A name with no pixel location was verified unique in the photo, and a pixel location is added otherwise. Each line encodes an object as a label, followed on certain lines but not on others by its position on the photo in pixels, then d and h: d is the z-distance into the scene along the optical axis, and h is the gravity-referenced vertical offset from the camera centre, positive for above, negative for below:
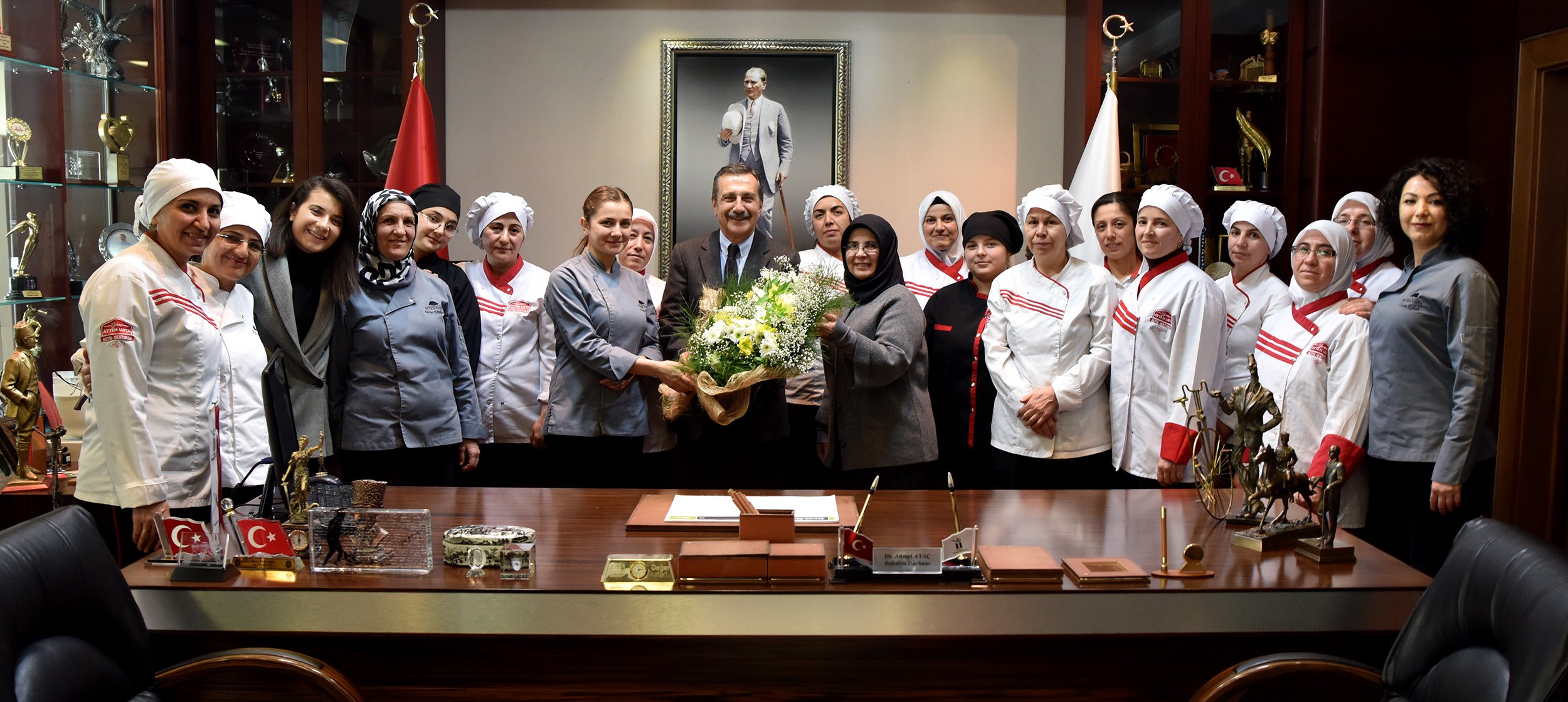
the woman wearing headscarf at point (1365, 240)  4.16 +0.25
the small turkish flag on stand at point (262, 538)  2.22 -0.53
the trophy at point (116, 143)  4.86 +0.64
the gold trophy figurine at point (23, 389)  3.47 -0.35
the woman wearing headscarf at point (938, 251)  4.60 +0.20
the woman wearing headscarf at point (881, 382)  3.56 -0.29
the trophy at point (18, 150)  4.25 +0.53
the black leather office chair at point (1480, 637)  1.66 -0.56
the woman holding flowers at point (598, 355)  3.75 -0.23
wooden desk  2.10 -0.66
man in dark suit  3.88 -0.11
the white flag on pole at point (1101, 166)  5.28 +0.66
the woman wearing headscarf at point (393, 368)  3.38 -0.26
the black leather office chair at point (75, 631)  1.74 -0.60
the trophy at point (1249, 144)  5.51 +0.81
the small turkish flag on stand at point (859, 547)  2.22 -0.53
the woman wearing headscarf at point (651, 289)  3.89 +0.01
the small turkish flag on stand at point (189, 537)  2.20 -0.52
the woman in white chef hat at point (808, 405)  4.14 -0.43
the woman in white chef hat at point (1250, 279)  4.07 +0.09
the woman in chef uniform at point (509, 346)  4.35 -0.23
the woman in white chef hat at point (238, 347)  2.94 -0.18
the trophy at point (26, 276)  4.28 +0.02
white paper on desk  2.64 -0.55
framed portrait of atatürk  5.81 +0.95
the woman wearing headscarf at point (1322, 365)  3.49 -0.22
